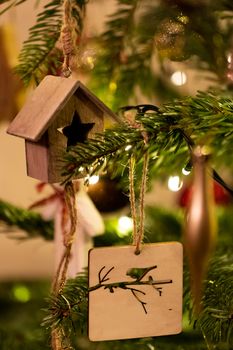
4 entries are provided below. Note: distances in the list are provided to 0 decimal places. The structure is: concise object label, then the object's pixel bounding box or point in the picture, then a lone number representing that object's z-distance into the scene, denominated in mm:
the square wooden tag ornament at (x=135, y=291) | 590
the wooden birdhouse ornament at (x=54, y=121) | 595
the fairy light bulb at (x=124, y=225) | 871
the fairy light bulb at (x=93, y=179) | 610
